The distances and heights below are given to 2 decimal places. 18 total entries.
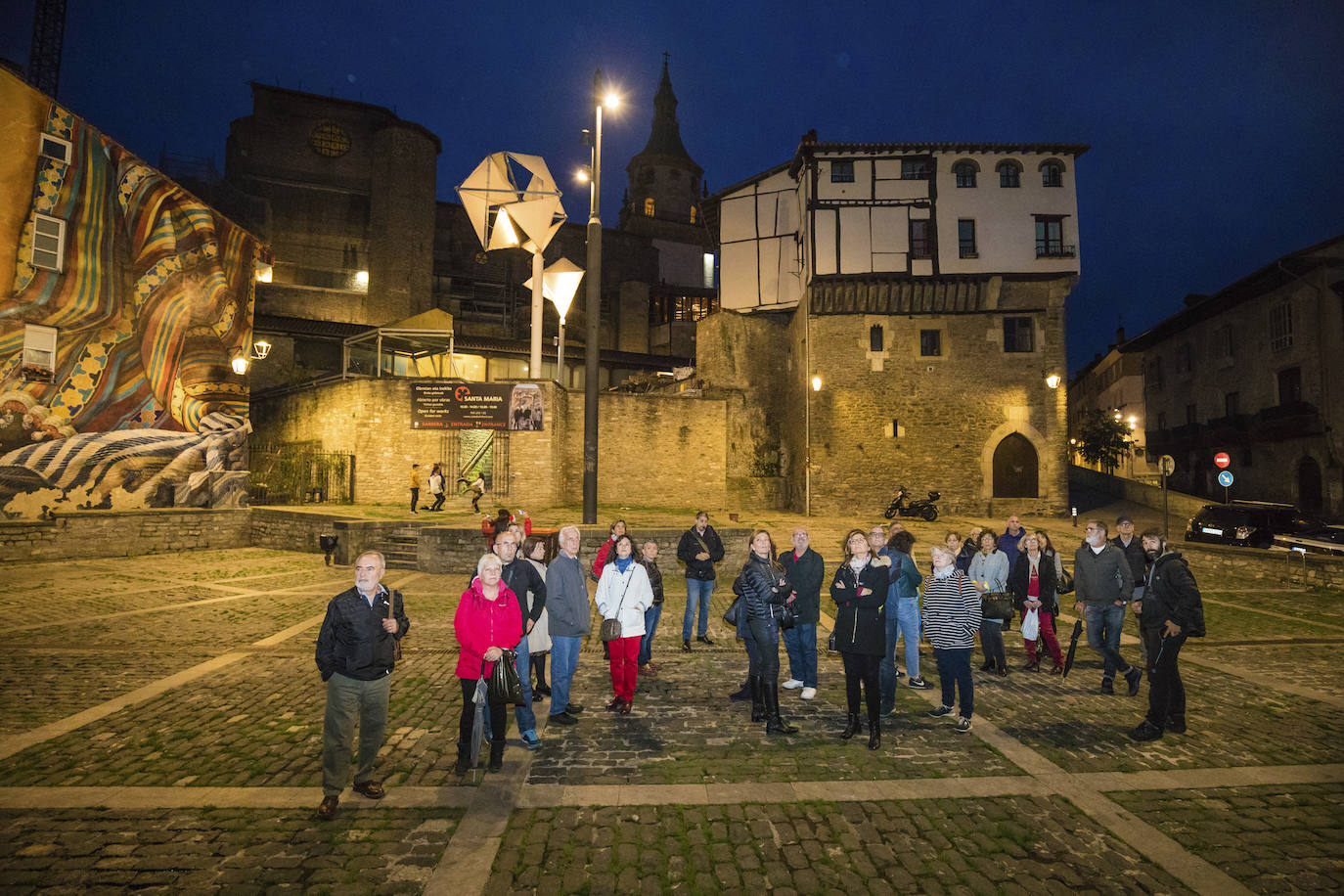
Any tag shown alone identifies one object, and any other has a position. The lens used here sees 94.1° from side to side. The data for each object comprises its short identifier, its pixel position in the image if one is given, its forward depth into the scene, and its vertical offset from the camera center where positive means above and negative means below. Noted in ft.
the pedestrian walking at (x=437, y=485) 60.85 +0.69
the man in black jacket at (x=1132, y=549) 22.61 -1.91
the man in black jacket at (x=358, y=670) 13.28 -3.85
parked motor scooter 73.61 -1.46
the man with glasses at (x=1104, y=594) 21.13 -3.29
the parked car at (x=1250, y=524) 52.85 -2.23
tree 115.96 +10.11
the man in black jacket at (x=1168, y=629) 16.98 -3.61
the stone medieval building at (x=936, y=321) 77.00 +21.92
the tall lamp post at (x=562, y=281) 59.82 +20.38
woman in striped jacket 17.81 -3.58
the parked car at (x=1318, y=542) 43.16 -3.12
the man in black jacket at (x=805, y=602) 19.24 -3.30
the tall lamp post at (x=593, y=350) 42.73 +10.16
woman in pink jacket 14.78 -3.34
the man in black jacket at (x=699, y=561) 26.35 -2.86
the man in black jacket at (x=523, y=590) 16.78 -2.62
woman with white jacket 18.98 -3.39
